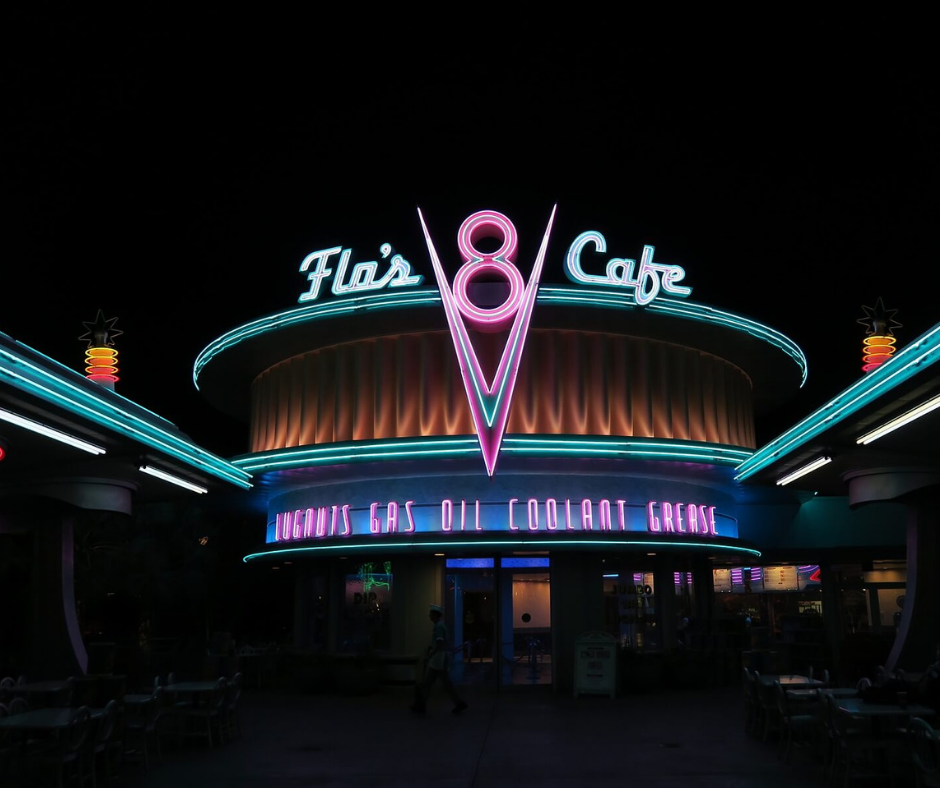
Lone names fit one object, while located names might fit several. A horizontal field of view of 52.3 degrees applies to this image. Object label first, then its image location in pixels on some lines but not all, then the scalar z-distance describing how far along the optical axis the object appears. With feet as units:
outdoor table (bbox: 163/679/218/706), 44.68
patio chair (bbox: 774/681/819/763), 40.52
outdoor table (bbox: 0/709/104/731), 32.40
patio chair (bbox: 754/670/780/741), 44.75
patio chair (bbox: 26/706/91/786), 33.63
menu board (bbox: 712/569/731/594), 104.83
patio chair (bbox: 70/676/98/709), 45.68
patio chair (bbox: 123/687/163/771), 40.58
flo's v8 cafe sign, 67.31
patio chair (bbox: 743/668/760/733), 47.41
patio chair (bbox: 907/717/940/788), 27.53
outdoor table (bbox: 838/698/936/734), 33.22
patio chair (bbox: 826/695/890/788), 33.53
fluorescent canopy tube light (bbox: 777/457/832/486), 53.96
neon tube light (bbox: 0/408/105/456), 40.50
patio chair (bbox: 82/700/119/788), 35.32
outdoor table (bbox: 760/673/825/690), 44.18
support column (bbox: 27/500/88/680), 54.75
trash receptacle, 66.54
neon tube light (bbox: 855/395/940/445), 39.52
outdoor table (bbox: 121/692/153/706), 41.42
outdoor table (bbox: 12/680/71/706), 42.91
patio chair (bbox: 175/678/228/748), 45.29
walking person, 57.41
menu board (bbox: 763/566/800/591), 97.25
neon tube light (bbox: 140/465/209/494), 55.83
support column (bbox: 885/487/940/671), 52.16
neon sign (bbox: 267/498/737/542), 71.05
